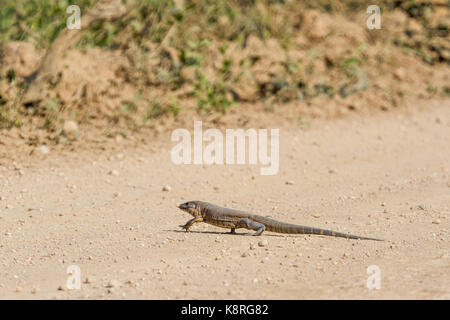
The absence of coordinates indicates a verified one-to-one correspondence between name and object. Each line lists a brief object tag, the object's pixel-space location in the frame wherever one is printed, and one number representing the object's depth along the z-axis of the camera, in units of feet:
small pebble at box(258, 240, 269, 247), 37.17
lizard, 38.17
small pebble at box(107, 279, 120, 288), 31.54
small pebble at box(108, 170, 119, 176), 50.36
